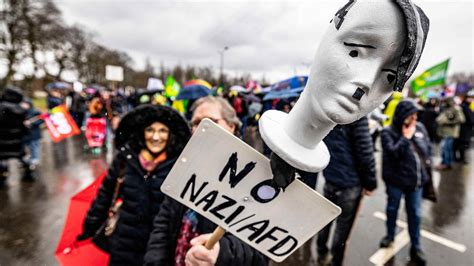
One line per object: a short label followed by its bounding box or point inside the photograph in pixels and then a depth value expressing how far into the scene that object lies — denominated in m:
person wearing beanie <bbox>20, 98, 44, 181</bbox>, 5.02
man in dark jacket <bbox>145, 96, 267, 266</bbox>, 0.96
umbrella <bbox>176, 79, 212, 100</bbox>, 3.46
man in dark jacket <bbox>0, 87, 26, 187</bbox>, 4.58
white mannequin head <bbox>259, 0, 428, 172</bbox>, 0.48
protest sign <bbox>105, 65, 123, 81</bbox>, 9.34
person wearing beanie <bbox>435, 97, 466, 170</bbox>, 6.68
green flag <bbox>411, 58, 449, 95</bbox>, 5.73
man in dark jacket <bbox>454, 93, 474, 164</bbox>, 7.01
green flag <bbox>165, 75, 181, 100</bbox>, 5.93
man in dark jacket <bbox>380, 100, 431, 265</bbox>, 2.74
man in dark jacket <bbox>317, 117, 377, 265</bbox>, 2.12
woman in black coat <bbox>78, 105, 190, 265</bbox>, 1.77
